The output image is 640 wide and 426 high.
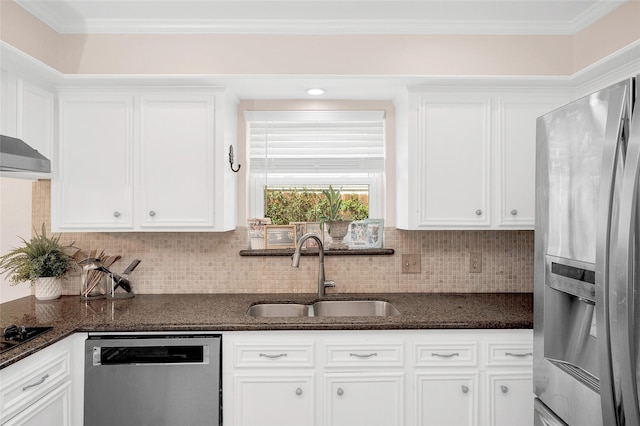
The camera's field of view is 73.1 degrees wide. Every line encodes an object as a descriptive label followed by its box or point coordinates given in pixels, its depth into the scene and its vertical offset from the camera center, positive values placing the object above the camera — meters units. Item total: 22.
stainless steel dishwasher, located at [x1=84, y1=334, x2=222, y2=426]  1.93 -0.74
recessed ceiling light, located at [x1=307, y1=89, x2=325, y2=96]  2.47 +0.71
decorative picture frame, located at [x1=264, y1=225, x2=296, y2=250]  2.69 -0.13
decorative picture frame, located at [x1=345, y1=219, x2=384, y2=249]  2.68 -0.12
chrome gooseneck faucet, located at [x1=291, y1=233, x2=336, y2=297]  2.43 -0.29
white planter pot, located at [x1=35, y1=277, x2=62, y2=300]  2.43 -0.42
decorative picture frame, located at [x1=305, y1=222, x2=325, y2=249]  2.74 -0.09
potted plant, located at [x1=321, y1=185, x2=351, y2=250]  2.67 -0.04
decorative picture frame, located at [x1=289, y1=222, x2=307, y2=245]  2.72 -0.09
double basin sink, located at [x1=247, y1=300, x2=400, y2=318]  2.46 -0.54
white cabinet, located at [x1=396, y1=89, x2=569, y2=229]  2.32 +0.33
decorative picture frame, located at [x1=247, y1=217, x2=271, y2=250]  2.69 -0.12
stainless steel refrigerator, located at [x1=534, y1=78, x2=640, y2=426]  1.04 -0.13
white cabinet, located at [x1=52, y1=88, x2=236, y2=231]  2.29 +0.29
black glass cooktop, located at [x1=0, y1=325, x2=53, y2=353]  1.62 -0.49
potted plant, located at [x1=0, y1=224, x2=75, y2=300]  2.36 -0.28
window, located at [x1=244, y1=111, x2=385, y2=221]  2.78 +0.38
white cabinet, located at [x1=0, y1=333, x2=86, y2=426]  1.54 -0.69
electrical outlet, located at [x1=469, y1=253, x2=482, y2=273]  2.65 -0.30
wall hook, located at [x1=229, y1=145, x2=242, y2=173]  2.49 +0.34
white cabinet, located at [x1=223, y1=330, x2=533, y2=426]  1.99 -0.76
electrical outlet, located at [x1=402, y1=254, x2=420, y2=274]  2.65 -0.30
